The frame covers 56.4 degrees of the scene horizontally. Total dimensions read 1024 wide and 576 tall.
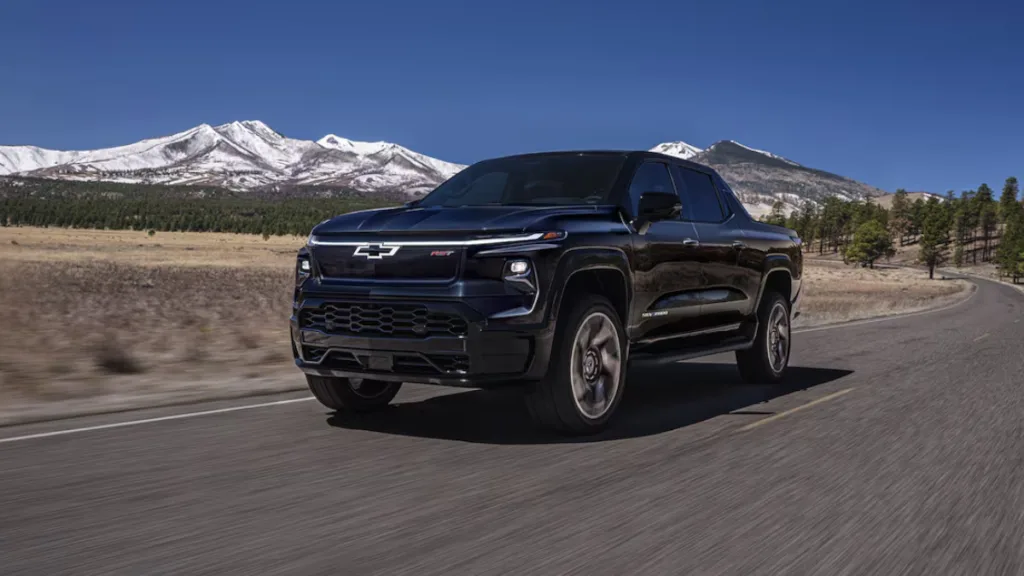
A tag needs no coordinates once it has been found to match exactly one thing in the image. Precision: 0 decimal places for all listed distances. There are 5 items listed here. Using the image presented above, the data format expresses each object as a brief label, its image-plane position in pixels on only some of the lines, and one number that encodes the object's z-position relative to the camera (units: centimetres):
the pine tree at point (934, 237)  12488
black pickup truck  557
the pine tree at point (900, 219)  19062
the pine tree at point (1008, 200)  15512
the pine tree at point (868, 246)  13288
